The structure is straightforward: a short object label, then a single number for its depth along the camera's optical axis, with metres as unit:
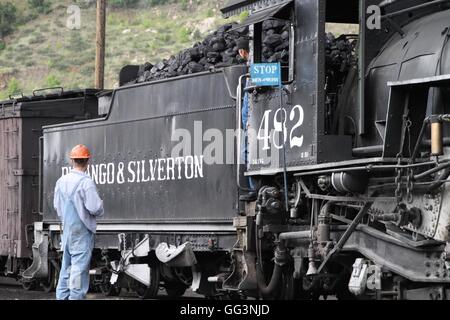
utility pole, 23.72
